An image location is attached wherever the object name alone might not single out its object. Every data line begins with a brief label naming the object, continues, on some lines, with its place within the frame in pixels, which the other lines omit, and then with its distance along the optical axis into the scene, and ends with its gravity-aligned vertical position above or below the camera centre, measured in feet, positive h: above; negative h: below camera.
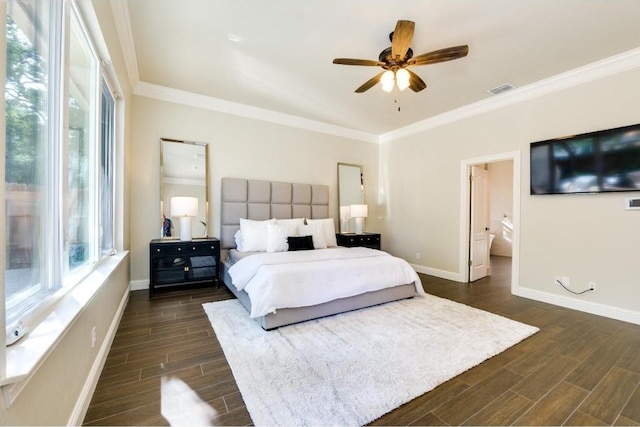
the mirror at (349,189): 19.10 +1.64
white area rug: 5.57 -4.01
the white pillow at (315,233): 14.71 -1.23
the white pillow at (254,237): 13.66 -1.35
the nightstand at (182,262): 12.33 -2.52
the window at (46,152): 3.64 +1.03
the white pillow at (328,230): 15.69 -1.15
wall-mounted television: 9.89 +2.01
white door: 15.56 -0.85
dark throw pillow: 13.70 -1.67
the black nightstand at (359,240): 17.54 -1.91
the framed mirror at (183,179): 13.58 +1.64
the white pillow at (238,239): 13.92 -1.56
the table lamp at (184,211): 12.82 -0.02
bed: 9.13 -2.15
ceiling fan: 7.52 +4.77
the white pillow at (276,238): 13.41 -1.38
